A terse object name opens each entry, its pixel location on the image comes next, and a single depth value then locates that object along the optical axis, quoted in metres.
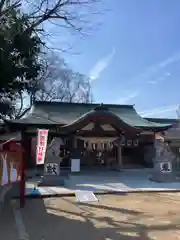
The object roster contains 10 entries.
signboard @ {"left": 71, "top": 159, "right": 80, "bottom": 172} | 10.92
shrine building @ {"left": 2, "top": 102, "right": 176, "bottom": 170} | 12.16
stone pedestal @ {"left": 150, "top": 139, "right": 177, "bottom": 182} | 9.97
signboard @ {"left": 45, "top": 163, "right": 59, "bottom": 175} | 9.21
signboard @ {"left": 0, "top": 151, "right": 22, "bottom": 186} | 4.52
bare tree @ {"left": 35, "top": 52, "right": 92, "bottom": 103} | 19.51
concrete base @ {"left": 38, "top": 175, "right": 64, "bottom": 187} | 8.99
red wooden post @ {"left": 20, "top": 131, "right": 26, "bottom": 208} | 5.89
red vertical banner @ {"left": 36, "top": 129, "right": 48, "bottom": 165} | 7.11
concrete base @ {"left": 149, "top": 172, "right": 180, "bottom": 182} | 9.89
